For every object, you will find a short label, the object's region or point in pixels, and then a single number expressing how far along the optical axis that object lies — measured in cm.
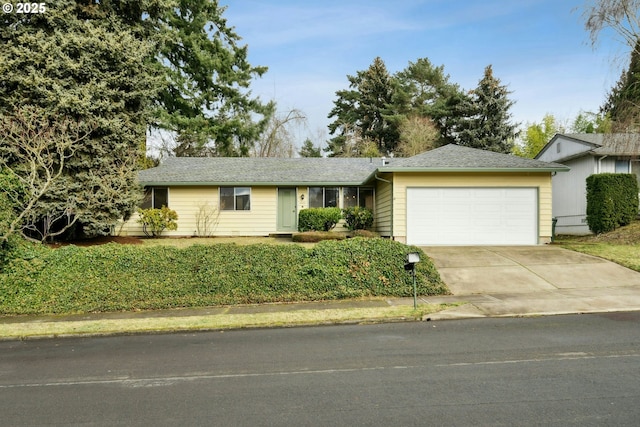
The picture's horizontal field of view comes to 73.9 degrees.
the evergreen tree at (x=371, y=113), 4197
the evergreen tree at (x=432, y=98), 3966
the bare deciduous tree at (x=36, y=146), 1205
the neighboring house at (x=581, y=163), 1794
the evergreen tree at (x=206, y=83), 2639
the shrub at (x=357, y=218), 1761
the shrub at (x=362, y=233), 1572
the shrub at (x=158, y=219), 1814
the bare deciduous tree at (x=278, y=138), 3844
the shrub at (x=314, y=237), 1575
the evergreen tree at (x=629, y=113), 1641
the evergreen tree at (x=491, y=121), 3653
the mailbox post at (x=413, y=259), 844
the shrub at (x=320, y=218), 1758
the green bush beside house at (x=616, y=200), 1619
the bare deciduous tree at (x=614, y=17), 1627
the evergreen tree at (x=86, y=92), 1333
